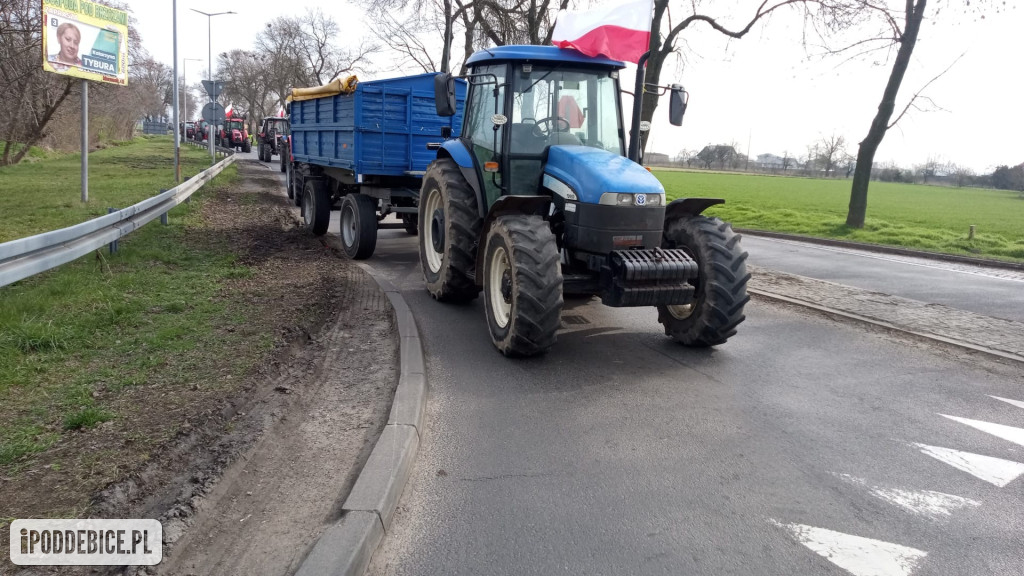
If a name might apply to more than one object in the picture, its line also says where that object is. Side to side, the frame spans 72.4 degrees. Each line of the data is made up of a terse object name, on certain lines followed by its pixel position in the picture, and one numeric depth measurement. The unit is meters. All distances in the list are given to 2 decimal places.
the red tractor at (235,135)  52.81
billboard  13.99
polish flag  6.53
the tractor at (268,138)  38.53
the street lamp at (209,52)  39.59
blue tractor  5.87
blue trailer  10.09
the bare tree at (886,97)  17.50
